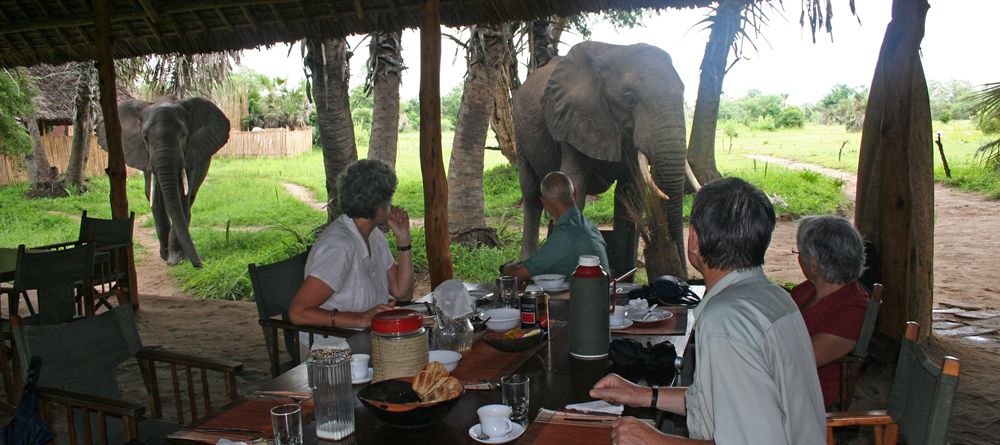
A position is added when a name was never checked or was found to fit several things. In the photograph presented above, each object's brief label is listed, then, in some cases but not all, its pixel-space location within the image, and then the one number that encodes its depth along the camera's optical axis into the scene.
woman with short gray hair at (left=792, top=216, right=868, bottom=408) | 2.82
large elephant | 6.59
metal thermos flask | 2.46
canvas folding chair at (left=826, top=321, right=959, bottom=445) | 1.77
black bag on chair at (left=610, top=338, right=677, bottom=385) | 2.40
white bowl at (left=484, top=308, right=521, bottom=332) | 2.89
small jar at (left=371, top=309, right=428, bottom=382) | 2.17
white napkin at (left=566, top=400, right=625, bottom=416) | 2.08
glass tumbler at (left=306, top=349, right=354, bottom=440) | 1.91
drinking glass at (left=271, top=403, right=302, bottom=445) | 1.83
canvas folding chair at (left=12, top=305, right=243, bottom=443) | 2.46
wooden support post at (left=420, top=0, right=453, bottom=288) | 5.34
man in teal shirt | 4.11
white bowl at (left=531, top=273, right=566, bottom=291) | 3.77
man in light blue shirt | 1.56
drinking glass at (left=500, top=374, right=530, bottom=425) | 2.01
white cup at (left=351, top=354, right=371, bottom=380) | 2.35
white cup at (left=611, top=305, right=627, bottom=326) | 3.01
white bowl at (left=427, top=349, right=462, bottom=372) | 2.43
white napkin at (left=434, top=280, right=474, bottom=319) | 2.71
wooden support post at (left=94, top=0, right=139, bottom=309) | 6.44
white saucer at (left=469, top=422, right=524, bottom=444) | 1.86
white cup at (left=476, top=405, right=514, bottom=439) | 1.89
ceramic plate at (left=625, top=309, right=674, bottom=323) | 3.10
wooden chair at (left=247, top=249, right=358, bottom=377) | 3.52
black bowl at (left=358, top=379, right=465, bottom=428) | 1.90
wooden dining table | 1.93
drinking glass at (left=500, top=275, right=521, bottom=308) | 3.35
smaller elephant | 10.12
